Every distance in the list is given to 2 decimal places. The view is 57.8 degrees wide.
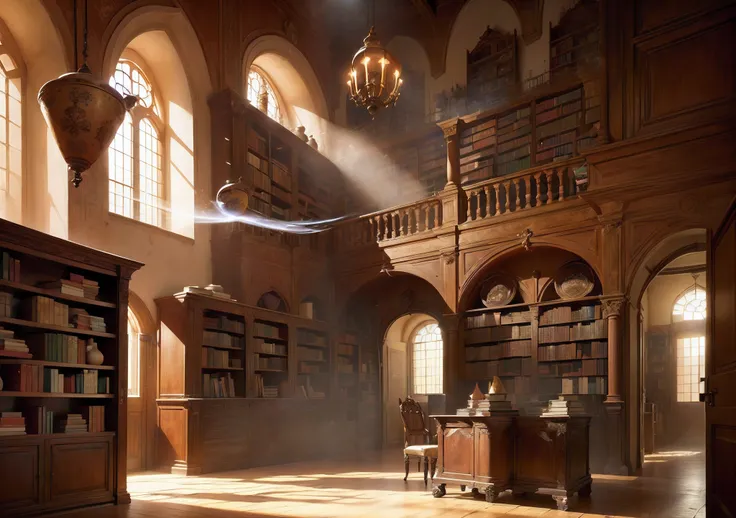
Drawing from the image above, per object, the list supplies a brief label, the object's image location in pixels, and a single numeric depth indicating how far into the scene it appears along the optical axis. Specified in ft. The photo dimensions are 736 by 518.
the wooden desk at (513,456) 18.88
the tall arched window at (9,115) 24.99
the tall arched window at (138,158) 29.40
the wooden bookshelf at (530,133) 33.30
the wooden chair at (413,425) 25.00
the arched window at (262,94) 38.67
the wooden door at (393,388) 41.65
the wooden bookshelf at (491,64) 38.50
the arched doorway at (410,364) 42.39
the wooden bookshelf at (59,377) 16.75
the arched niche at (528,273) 31.45
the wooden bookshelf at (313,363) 35.09
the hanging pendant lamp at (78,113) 14.73
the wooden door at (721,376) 11.54
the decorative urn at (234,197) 29.12
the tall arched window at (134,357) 27.71
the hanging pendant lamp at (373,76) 17.42
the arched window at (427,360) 45.16
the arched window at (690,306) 44.68
